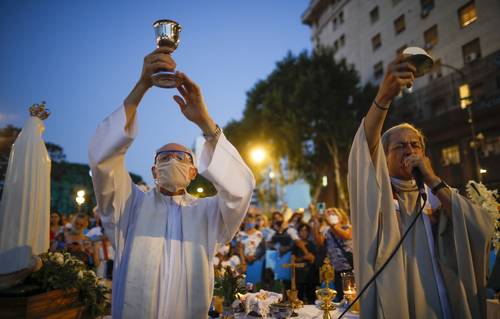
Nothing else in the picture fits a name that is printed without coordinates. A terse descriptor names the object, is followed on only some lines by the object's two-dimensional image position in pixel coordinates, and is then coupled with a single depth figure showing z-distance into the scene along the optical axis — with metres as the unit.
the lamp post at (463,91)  19.53
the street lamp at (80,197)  11.93
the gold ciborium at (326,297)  3.25
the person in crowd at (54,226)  9.01
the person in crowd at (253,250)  7.85
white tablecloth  3.62
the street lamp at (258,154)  13.50
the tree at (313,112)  21.61
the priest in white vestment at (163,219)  1.96
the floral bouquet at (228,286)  3.54
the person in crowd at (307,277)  6.93
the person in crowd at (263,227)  10.14
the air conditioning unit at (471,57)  19.80
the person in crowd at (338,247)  6.26
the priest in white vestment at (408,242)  1.80
